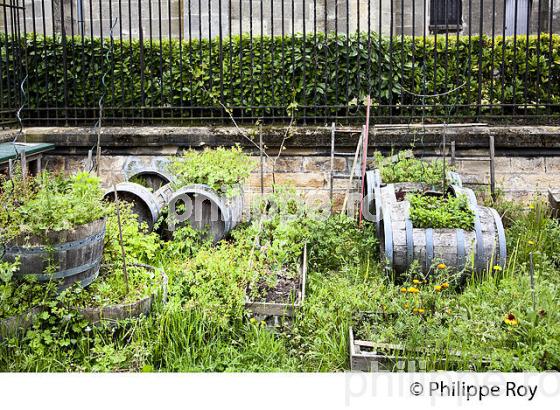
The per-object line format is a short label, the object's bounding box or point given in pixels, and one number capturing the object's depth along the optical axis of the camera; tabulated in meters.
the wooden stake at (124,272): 5.07
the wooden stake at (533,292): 4.73
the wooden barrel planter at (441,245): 5.75
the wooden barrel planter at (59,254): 4.71
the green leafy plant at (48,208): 4.72
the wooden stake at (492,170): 7.51
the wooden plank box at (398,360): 4.33
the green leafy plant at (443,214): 5.90
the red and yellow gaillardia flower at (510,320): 4.47
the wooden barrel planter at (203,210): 6.92
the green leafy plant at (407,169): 7.30
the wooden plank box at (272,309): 5.17
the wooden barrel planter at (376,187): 7.02
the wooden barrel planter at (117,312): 4.83
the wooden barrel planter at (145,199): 7.02
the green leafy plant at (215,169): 7.12
